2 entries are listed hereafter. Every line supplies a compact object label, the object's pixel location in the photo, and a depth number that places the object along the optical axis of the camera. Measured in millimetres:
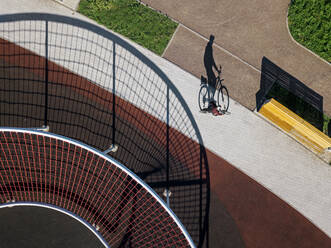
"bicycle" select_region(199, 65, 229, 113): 11500
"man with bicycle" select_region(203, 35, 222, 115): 11484
